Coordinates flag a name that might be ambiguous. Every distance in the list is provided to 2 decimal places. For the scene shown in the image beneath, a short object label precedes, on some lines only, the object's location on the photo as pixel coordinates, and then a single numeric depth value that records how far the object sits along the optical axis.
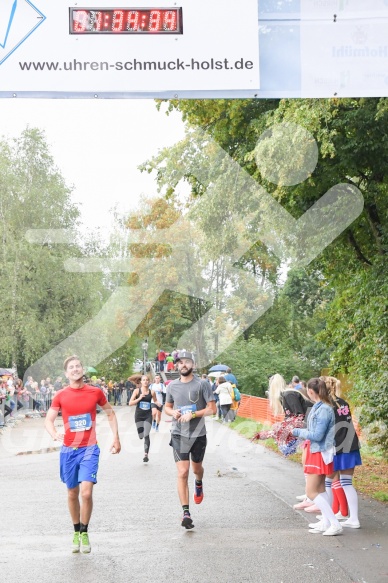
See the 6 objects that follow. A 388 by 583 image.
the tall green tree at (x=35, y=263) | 57.09
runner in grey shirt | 10.98
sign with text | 9.54
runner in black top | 19.30
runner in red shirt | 9.35
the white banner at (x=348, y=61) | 10.01
